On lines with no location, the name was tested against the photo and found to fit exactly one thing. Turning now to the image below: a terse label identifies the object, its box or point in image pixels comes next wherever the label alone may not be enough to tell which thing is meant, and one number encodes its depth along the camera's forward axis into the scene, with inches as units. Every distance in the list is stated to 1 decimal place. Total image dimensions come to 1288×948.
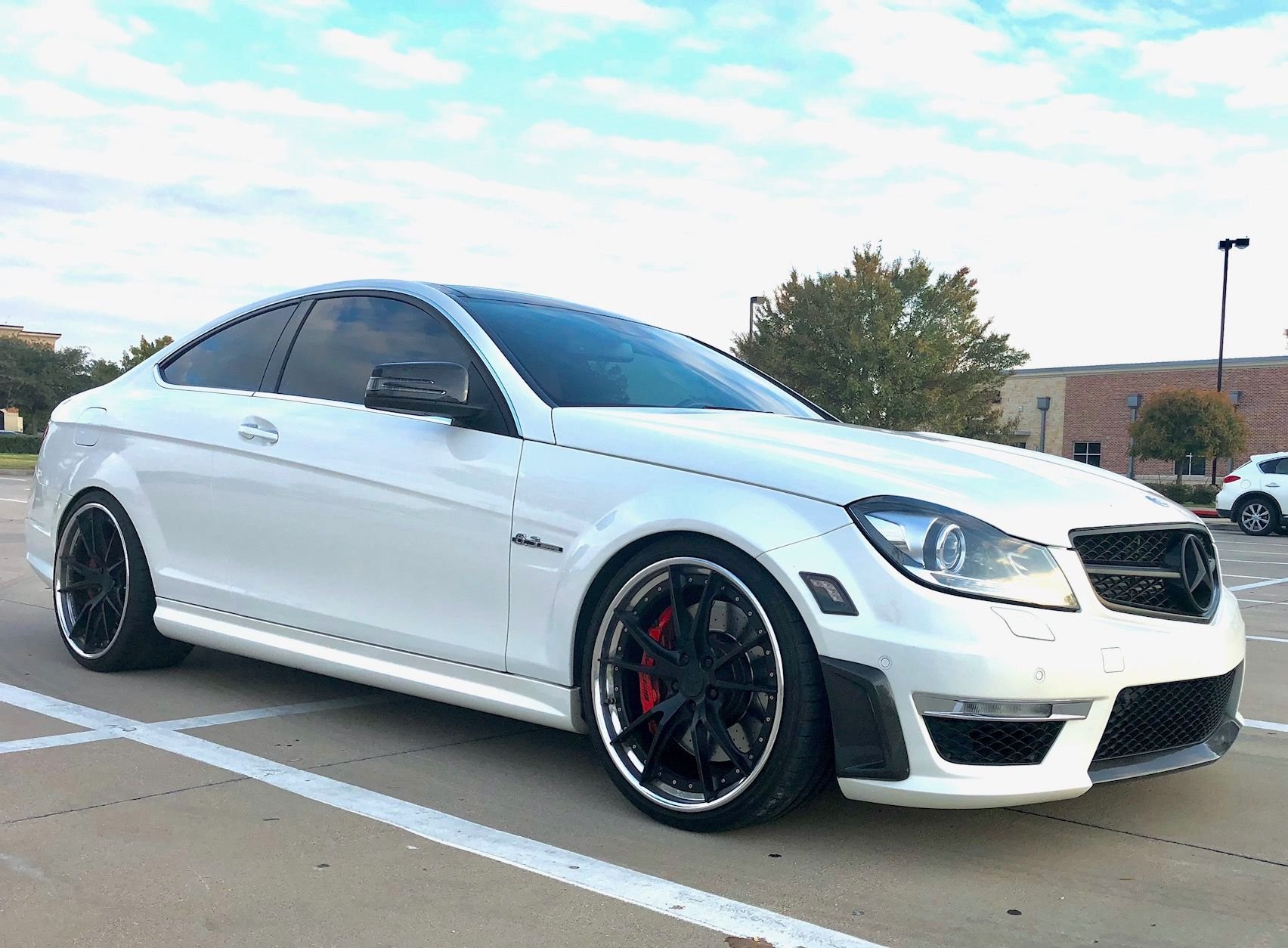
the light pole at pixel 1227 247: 1411.2
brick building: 1776.6
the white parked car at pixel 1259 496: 816.9
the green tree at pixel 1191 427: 1330.0
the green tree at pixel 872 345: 1441.9
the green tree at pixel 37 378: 2965.1
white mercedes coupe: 124.6
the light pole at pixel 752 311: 1317.7
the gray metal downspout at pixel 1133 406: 1817.2
